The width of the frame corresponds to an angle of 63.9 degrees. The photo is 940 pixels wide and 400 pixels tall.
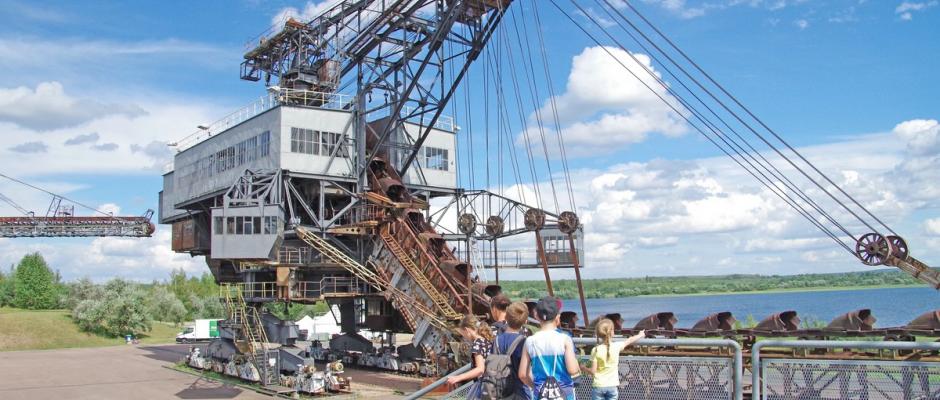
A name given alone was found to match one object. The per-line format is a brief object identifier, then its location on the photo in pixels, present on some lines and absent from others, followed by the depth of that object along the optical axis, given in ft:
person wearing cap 25.17
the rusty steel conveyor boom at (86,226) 337.72
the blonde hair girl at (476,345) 26.89
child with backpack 25.59
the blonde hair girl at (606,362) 28.32
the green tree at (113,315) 233.55
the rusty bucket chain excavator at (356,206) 108.37
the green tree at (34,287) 317.01
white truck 212.64
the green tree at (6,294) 337.52
